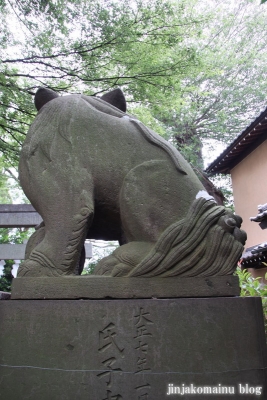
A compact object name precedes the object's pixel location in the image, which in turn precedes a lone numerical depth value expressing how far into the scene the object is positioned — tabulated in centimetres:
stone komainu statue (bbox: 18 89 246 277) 206
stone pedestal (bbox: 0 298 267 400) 185
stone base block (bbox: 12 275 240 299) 203
